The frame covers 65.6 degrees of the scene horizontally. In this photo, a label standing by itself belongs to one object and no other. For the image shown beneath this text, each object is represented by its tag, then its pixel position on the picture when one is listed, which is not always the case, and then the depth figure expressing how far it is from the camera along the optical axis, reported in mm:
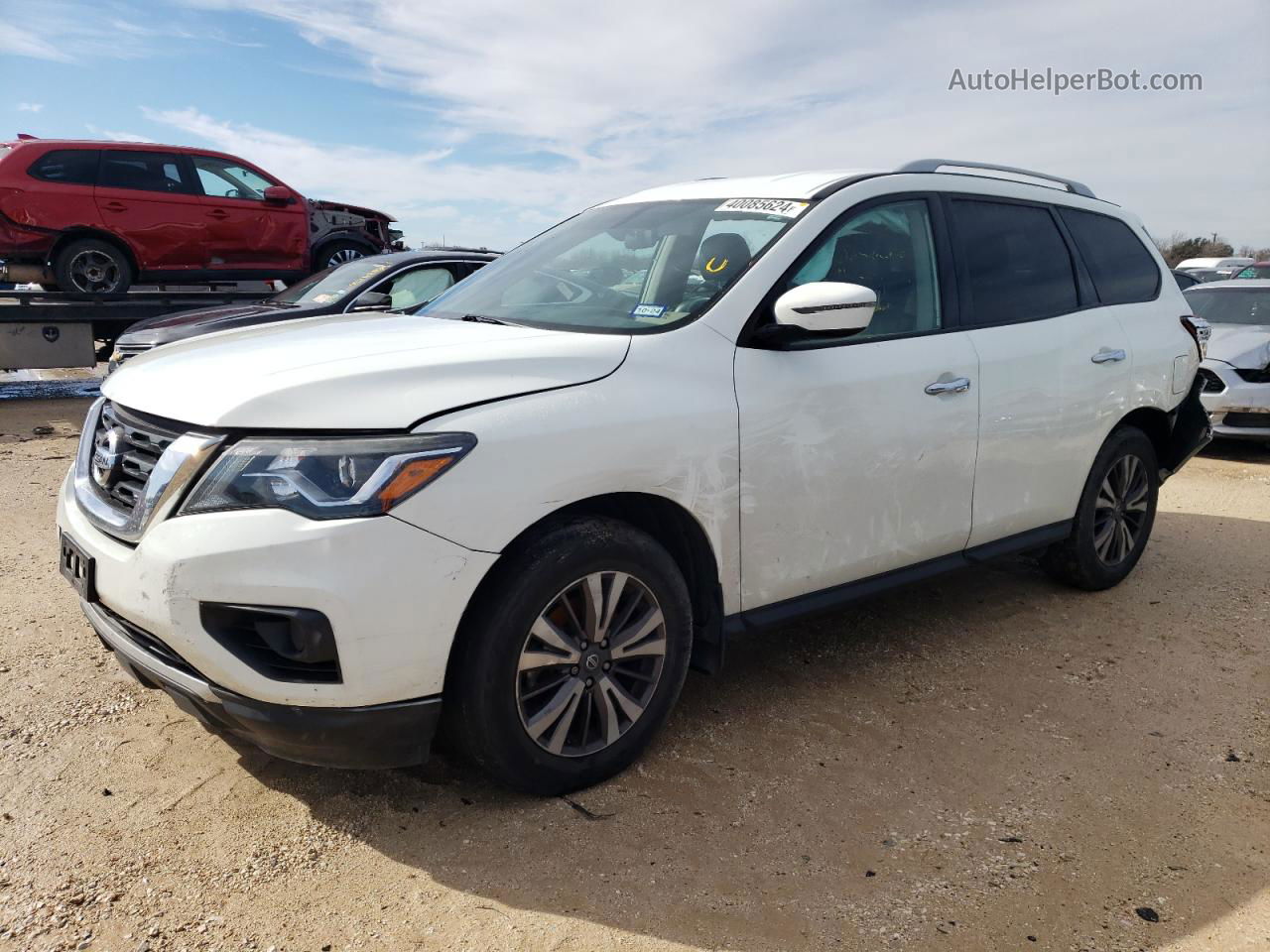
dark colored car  7824
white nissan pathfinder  2393
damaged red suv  9742
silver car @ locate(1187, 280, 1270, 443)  8898
